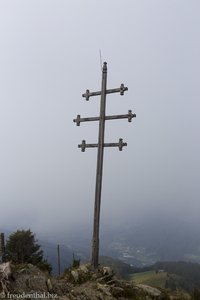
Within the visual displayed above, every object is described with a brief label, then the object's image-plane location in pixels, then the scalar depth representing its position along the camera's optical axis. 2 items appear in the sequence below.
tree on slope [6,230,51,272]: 40.03
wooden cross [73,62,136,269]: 14.50
